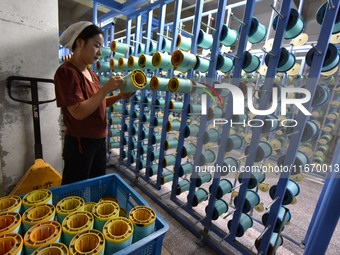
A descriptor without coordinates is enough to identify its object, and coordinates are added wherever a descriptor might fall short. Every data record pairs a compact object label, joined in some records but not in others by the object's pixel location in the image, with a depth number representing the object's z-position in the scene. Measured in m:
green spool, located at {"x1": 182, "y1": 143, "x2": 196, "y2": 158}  2.25
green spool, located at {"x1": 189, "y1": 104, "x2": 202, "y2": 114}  2.05
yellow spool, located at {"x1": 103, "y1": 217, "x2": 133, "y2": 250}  0.70
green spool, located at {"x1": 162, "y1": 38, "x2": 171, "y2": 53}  2.44
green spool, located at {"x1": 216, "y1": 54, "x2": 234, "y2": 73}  1.76
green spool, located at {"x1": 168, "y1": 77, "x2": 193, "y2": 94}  1.77
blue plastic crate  0.77
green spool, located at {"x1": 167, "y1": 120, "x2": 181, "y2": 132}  2.41
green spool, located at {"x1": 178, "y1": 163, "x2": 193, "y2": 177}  2.23
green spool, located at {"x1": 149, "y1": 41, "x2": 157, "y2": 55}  2.57
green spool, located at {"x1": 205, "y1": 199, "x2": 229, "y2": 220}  1.87
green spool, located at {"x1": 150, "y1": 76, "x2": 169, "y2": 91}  1.86
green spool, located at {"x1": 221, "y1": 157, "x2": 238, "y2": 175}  1.84
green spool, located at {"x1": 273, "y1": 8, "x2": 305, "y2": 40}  1.38
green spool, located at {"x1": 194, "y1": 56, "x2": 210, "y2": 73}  1.85
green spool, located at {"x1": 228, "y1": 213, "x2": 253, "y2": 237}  1.69
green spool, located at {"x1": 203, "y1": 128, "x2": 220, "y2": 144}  1.95
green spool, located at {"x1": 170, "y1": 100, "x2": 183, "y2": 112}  2.25
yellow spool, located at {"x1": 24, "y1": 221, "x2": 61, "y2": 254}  0.66
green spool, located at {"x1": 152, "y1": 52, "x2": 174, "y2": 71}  1.81
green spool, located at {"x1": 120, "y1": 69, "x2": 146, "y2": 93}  1.21
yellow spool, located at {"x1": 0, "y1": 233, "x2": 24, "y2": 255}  0.65
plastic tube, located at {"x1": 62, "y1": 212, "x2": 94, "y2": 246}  0.74
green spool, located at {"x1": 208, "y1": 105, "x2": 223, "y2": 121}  1.94
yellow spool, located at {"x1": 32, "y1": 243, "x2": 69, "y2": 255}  0.64
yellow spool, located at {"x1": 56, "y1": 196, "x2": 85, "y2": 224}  0.85
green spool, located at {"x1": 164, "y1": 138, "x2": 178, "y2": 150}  2.47
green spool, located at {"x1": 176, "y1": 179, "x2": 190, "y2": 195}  2.30
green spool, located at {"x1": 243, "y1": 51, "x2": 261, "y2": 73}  1.61
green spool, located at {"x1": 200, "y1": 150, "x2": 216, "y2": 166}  2.05
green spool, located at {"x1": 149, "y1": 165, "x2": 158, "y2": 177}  2.74
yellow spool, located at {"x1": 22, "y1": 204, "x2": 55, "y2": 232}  0.76
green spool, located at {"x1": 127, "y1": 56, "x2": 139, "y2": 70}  2.06
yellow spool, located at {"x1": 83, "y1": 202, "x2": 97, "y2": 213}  0.93
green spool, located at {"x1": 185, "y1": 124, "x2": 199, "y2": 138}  2.13
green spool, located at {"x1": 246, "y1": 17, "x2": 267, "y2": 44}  1.58
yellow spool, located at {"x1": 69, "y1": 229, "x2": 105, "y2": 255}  0.68
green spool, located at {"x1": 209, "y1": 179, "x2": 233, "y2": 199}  1.86
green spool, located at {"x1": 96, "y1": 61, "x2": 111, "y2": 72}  3.08
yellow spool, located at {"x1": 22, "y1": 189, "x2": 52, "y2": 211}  0.86
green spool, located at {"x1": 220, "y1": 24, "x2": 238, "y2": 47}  1.73
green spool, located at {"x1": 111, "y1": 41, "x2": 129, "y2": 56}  2.46
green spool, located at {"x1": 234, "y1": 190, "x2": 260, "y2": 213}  1.68
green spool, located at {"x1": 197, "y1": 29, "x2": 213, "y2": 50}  1.89
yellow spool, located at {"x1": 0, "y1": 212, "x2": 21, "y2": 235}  0.72
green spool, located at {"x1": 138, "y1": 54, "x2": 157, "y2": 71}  1.92
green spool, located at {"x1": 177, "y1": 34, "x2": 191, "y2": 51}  2.13
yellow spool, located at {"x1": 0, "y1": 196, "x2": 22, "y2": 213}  0.84
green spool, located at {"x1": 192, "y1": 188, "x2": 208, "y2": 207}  2.07
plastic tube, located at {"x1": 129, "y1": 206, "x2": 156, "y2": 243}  0.80
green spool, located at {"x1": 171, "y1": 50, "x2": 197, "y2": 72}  1.68
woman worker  1.12
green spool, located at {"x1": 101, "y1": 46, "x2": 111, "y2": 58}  2.88
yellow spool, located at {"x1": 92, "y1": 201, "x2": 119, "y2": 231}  0.83
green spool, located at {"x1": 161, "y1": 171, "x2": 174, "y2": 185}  2.59
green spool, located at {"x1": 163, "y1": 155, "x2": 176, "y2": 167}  2.56
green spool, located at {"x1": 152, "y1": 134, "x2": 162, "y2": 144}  2.77
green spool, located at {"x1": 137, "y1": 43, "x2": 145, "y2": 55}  2.76
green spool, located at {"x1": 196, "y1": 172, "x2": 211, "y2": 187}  2.07
